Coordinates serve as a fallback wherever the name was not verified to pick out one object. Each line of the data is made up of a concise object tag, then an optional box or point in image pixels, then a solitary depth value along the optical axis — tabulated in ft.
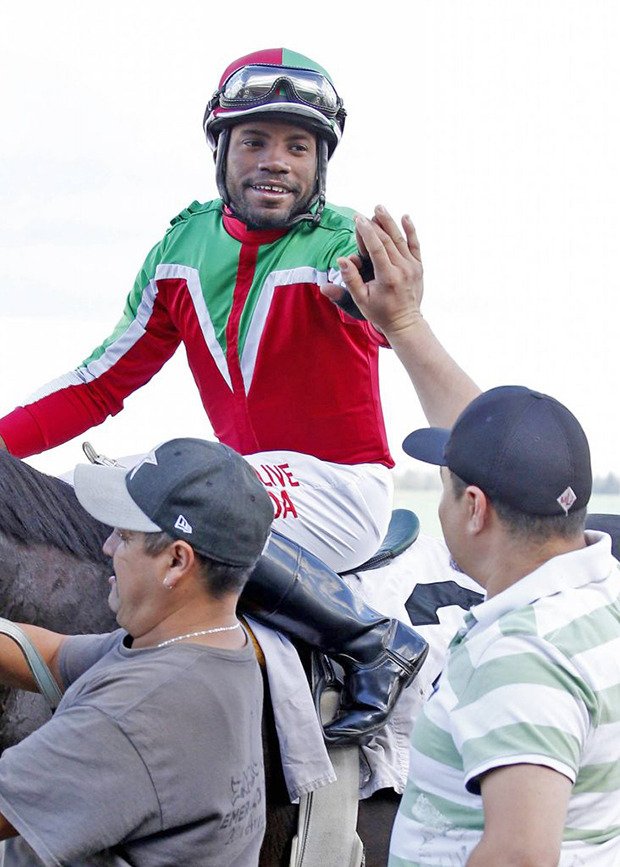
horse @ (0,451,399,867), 14.45
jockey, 15.73
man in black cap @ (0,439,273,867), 12.94
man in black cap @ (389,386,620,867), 12.11
